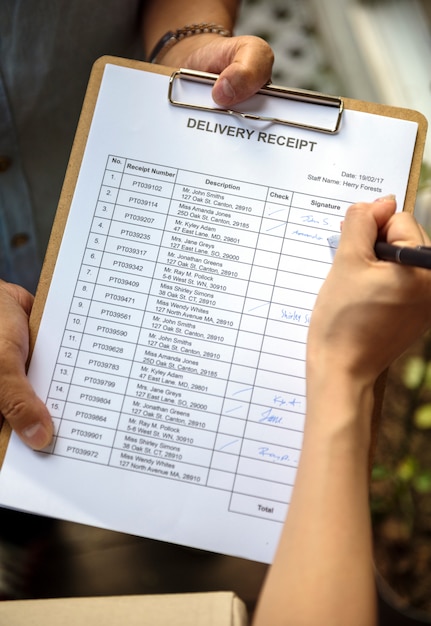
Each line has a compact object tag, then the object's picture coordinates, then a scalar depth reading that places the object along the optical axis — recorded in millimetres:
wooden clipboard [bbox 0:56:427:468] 686
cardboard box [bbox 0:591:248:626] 636
